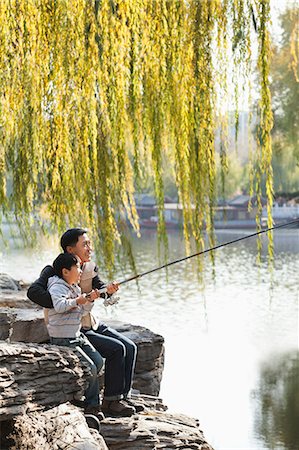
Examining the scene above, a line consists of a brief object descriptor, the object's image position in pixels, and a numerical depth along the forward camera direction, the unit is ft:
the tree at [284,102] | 107.92
